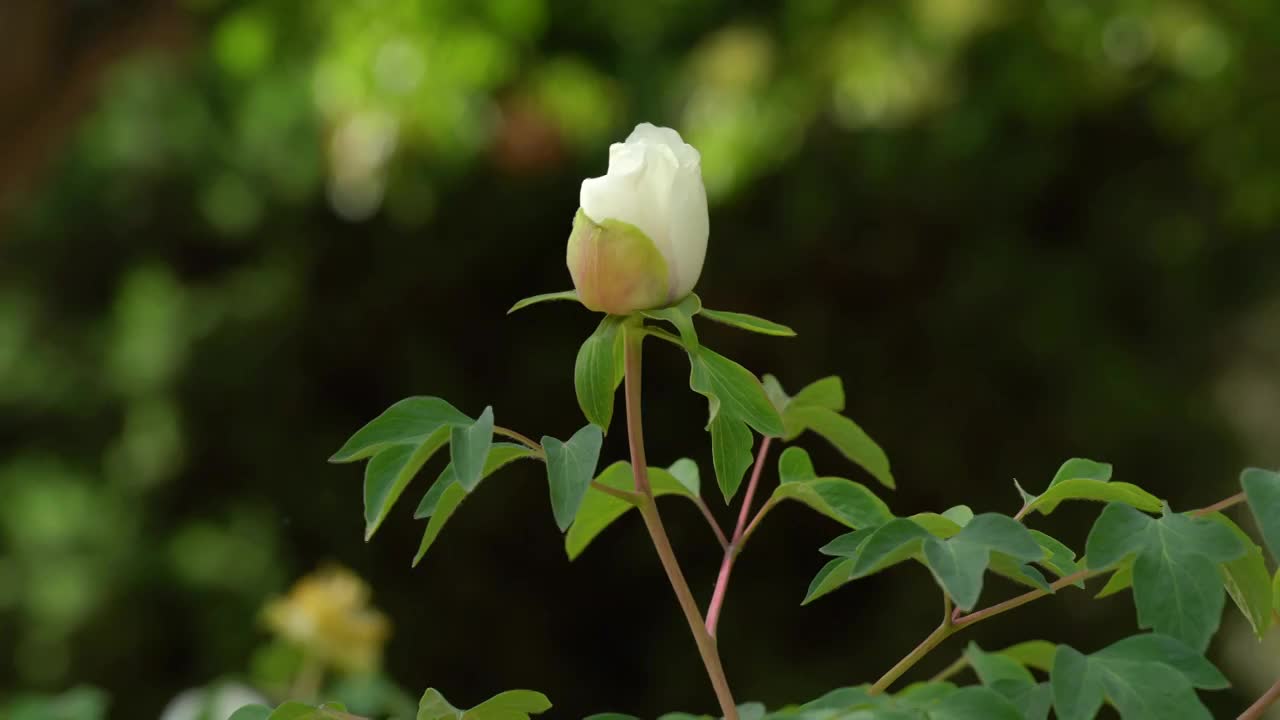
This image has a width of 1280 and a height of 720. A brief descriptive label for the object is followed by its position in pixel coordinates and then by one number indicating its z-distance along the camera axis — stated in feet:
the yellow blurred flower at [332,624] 8.04
